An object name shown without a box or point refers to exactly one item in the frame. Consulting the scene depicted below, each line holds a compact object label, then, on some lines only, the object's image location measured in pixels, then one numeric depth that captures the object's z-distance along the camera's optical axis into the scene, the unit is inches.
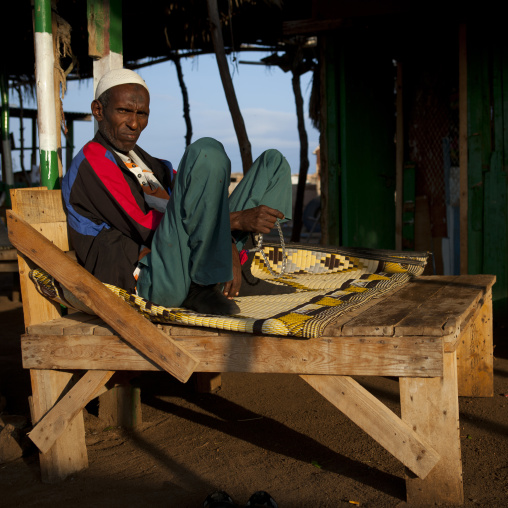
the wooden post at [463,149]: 203.8
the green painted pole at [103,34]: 133.0
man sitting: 97.0
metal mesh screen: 237.5
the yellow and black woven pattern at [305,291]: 88.9
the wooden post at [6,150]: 372.5
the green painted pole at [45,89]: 129.0
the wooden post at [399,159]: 241.0
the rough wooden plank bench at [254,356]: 85.0
